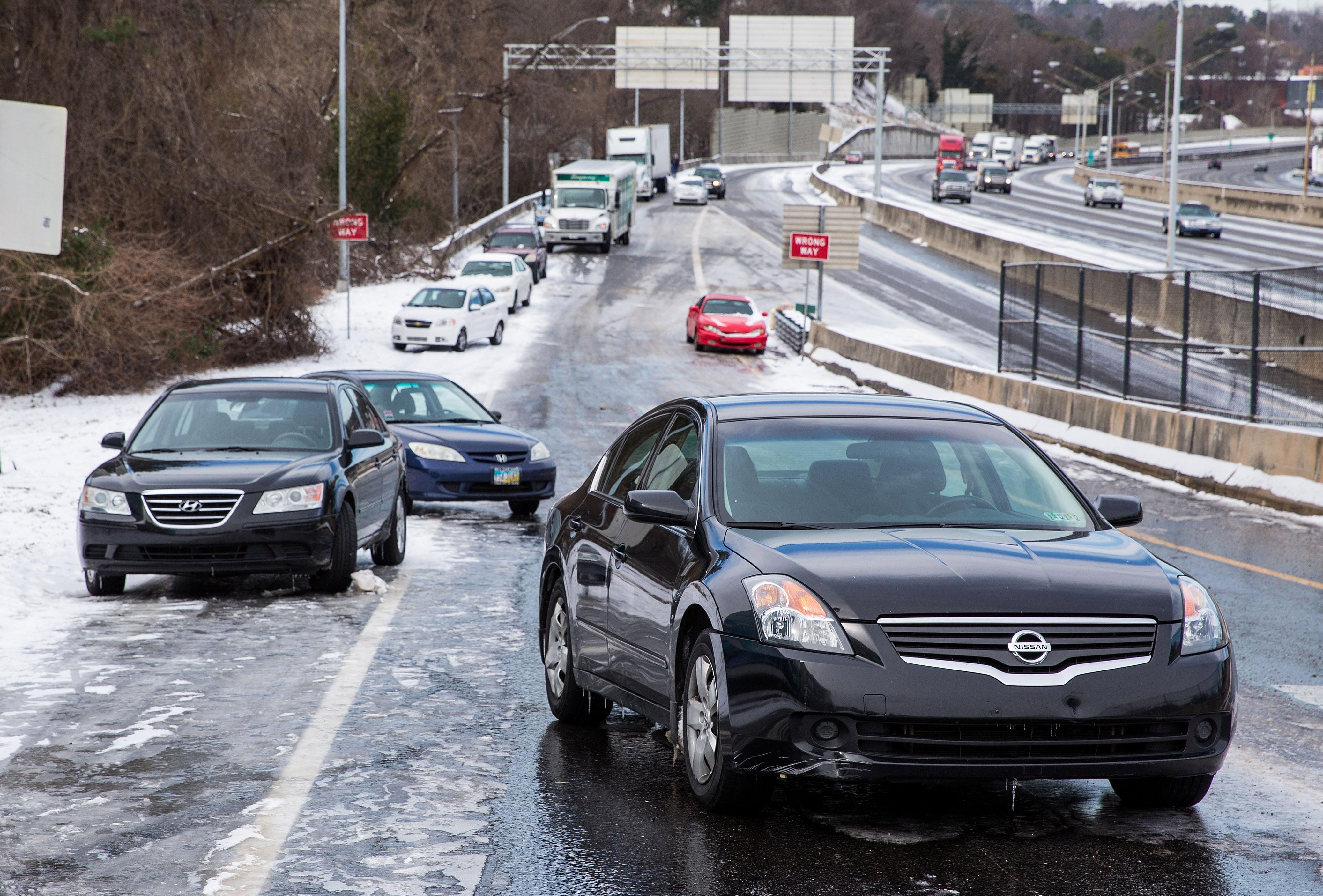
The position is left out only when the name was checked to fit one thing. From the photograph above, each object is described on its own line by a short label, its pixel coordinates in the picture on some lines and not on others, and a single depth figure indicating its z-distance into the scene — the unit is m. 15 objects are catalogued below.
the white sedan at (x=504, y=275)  46.84
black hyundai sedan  10.98
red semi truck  121.44
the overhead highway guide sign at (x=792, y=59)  72.50
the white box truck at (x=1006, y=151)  137.62
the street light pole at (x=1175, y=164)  41.12
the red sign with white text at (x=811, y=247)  45.12
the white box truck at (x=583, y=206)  63.47
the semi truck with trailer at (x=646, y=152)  84.75
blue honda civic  16.67
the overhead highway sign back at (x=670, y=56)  74.25
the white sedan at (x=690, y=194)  87.38
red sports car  40.69
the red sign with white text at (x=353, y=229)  37.81
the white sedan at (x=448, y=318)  38.97
